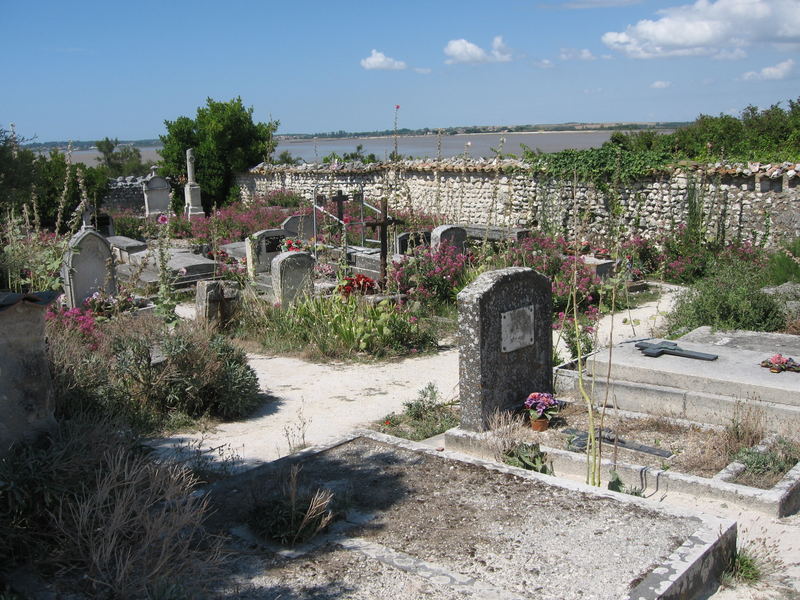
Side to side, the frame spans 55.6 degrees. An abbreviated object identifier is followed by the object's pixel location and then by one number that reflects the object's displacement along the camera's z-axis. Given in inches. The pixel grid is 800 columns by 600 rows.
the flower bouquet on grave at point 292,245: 530.5
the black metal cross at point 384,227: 469.9
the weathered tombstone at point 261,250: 541.6
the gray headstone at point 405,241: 560.1
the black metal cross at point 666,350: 286.8
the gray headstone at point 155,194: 911.7
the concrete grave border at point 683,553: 145.1
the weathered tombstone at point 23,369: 170.4
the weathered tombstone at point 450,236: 509.4
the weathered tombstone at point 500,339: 244.8
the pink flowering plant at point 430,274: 451.2
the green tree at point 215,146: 998.4
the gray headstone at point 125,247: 626.2
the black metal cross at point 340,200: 552.7
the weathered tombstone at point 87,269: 420.2
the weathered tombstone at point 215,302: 402.9
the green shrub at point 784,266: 464.8
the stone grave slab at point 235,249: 612.7
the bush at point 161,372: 275.3
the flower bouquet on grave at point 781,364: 267.8
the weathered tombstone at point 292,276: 434.3
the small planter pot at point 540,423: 252.1
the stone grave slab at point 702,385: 250.1
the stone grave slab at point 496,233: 533.0
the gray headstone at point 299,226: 615.0
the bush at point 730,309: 354.6
